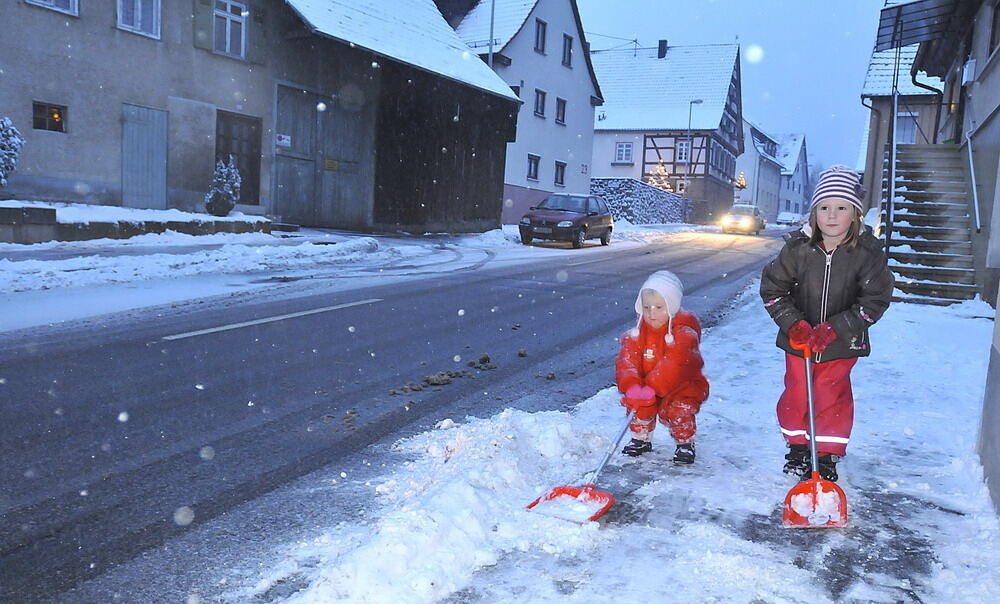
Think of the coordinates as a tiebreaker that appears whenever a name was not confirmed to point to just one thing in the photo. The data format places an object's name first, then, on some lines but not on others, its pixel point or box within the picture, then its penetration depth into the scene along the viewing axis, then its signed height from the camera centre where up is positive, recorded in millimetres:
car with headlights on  37344 +661
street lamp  49500 +5478
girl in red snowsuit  3811 -680
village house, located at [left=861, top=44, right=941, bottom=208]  24748 +4649
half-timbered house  50250 +7339
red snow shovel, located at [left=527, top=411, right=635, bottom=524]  3076 -1149
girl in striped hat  3506 -299
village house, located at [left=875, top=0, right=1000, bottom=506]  11039 +1179
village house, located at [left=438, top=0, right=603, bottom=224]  31109 +6121
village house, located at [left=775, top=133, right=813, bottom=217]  85188 +7548
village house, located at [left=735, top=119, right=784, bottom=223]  68375 +5776
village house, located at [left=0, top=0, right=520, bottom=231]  15336 +2470
